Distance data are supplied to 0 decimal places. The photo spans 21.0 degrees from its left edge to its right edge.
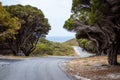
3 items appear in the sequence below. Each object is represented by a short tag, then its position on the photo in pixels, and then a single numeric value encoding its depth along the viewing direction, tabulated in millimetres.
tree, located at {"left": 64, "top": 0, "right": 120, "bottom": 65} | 20898
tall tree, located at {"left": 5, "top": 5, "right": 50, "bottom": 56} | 58250
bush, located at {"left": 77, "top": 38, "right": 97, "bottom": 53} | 73675
